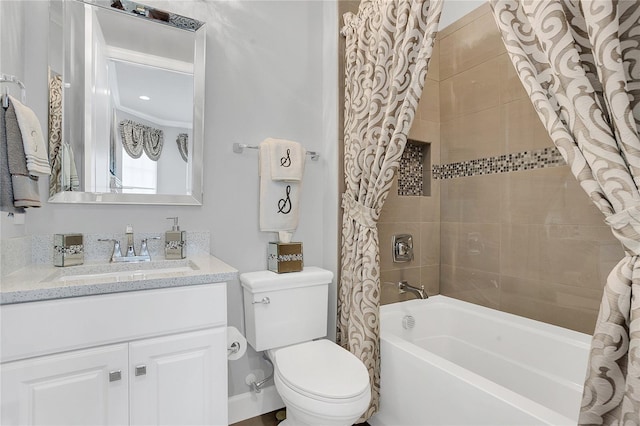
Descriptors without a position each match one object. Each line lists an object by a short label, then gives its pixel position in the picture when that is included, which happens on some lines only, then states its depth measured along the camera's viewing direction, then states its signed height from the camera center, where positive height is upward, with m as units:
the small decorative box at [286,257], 1.86 -0.26
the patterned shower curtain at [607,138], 0.79 +0.19
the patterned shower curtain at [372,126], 1.54 +0.45
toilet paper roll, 1.73 -0.69
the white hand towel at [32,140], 1.17 +0.26
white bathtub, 1.24 -0.75
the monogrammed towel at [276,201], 1.92 +0.07
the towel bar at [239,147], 1.90 +0.38
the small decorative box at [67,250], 1.44 -0.16
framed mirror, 1.54 +0.54
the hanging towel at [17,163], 1.13 +0.17
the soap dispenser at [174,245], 1.66 -0.16
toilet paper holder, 1.72 -0.71
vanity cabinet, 1.01 -0.50
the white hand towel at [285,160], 1.90 +0.31
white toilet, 1.32 -0.70
